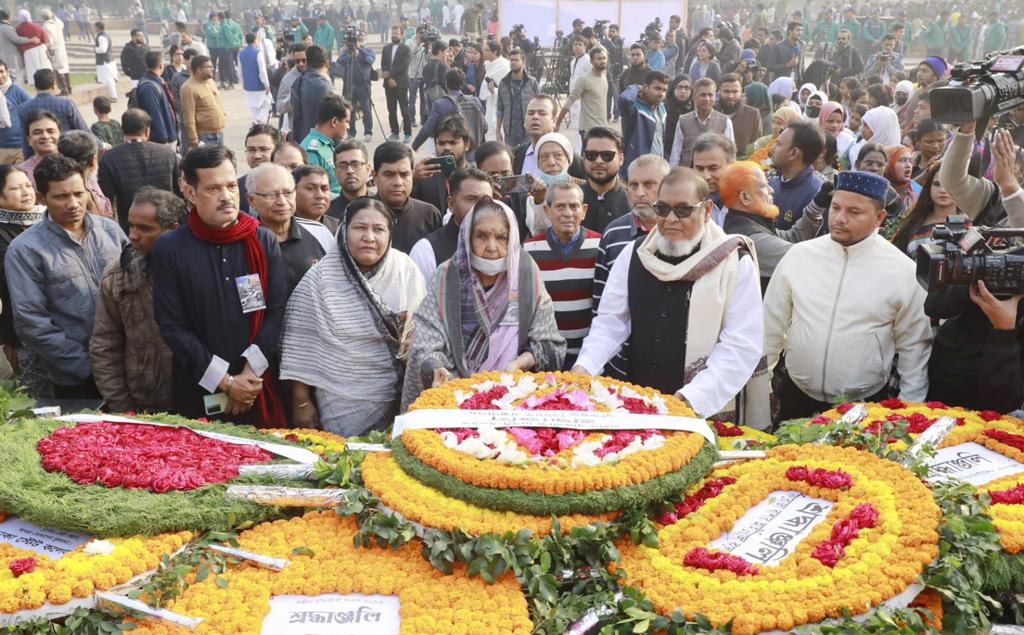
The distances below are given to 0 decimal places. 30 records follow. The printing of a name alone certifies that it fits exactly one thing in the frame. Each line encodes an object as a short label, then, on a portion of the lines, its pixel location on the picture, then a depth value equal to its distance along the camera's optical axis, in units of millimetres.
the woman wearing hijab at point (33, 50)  16234
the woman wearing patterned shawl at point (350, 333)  4547
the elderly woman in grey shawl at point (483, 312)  4332
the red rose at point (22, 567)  2914
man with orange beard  5156
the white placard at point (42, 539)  3092
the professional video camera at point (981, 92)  4027
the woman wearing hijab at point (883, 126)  9797
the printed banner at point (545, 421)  3512
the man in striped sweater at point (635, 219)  4977
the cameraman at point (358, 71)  16125
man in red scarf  4496
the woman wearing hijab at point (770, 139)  9570
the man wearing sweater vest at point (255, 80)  15000
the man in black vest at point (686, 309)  4086
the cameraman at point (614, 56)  19130
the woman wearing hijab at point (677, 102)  11375
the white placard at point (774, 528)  3043
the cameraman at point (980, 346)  3799
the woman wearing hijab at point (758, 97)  12844
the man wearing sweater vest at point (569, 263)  5070
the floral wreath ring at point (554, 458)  3092
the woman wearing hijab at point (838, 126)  9914
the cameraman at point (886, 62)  17750
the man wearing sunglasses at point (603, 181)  6070
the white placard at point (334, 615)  2789
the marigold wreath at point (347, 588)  2748
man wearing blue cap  4238
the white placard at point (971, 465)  3467
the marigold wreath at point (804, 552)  2723
